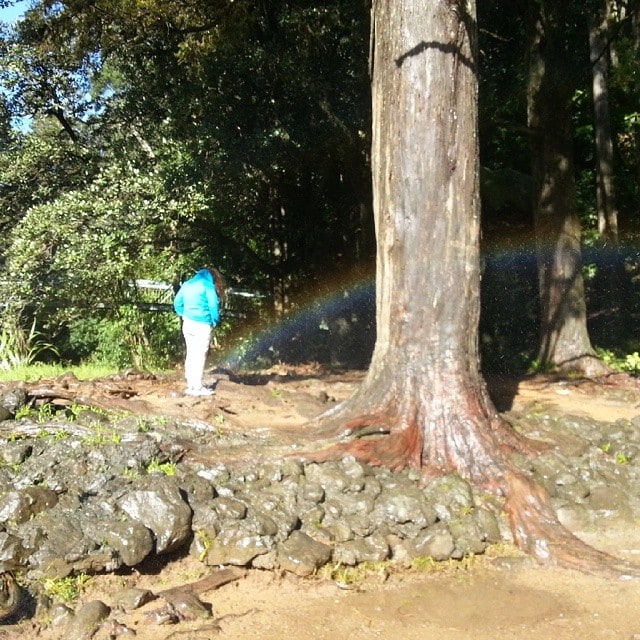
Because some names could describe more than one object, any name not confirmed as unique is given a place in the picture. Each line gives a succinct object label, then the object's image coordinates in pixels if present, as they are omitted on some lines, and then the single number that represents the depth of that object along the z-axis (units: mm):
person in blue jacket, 9516
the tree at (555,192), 13188
